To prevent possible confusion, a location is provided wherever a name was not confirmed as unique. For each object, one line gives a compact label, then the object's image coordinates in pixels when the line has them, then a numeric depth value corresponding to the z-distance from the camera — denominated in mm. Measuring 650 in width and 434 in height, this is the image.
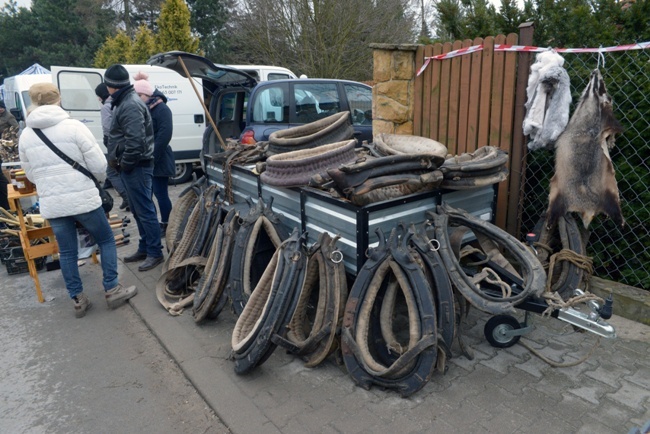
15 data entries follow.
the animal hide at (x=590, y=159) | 3521
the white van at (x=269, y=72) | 10232
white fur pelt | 3666
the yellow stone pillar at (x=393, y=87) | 4816
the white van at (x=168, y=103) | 9273
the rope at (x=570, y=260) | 3555
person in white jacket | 3934
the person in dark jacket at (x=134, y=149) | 4668
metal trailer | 2842
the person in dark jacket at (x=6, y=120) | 12094
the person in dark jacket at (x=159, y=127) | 5516
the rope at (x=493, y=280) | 3060
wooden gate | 4016
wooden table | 4664
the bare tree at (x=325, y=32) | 15375
